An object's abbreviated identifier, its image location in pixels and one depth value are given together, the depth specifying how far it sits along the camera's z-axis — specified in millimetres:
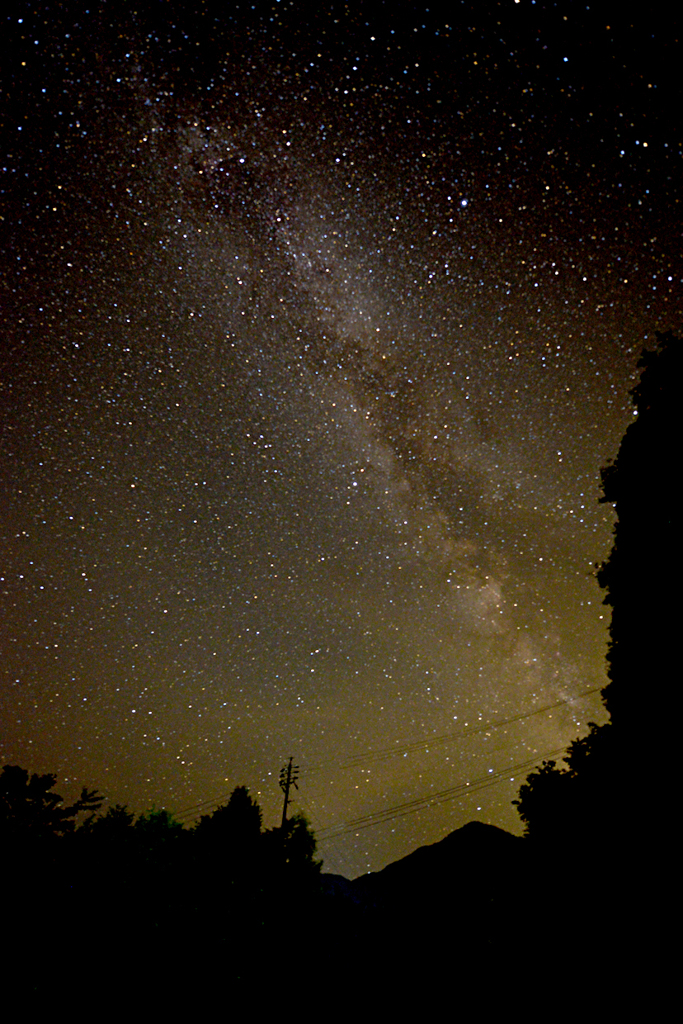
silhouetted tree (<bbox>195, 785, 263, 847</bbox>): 21467
